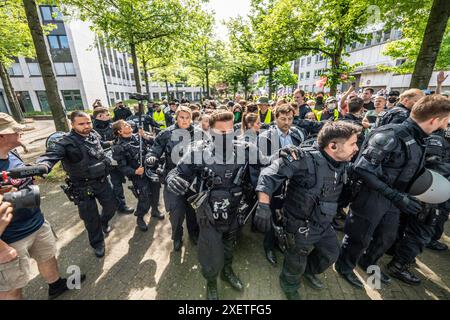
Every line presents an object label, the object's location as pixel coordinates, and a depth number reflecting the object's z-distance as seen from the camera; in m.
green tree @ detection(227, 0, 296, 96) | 10.57
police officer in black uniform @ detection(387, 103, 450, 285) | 2.76
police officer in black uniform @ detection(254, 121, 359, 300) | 2.18
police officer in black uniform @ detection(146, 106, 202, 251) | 3.58
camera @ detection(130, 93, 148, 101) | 4.20
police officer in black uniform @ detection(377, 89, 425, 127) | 3.27
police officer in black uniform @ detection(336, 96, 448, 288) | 2.36
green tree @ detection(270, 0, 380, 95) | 8.51
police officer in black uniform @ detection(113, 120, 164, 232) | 3.98
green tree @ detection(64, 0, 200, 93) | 8.44
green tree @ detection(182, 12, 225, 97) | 20.52
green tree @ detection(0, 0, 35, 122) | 11.58
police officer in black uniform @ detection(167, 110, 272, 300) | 2.43
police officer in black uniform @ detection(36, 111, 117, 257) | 3.05
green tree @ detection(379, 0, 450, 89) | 4.83
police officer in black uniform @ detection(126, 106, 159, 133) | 7.09
